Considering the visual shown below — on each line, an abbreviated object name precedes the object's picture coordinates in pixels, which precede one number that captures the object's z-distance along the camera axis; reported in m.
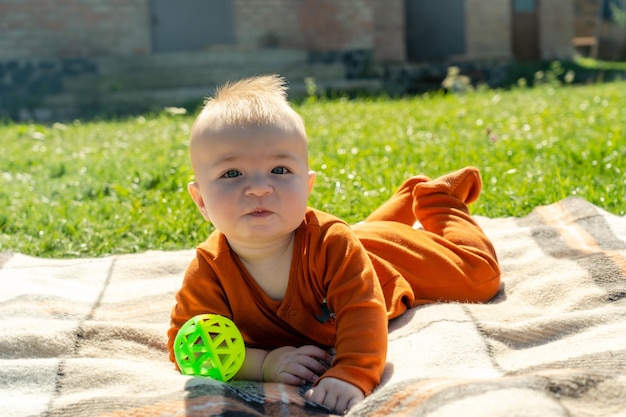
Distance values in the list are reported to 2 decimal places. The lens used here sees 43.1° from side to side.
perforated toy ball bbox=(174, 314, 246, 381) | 2.14
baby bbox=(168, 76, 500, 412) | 2.12
